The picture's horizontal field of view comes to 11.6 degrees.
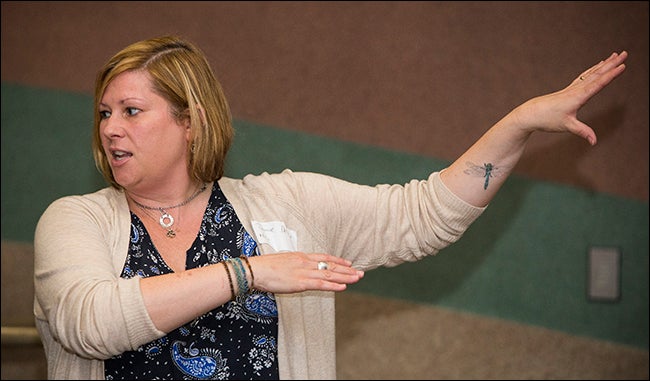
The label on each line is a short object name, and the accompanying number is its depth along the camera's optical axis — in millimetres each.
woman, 4656
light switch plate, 5612
